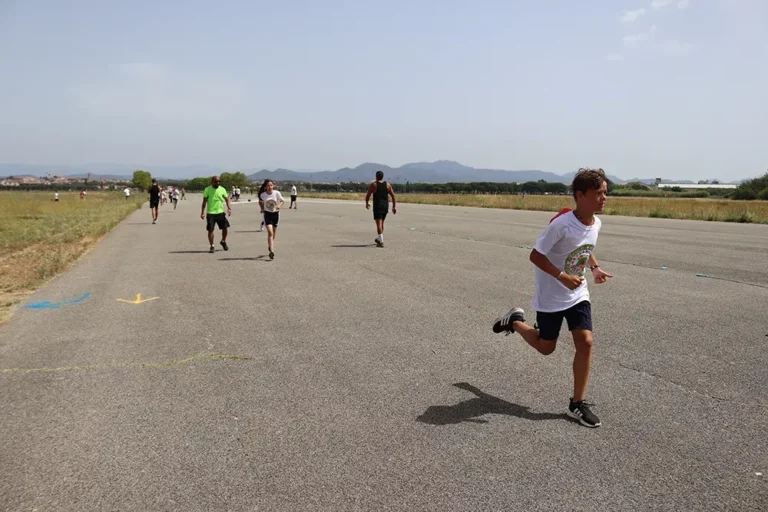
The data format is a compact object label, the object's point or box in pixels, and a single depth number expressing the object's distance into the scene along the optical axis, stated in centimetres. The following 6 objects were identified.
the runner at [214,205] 1385
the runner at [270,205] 1284
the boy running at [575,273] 395
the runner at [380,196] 1450
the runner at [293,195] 3977
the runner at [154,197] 2627
